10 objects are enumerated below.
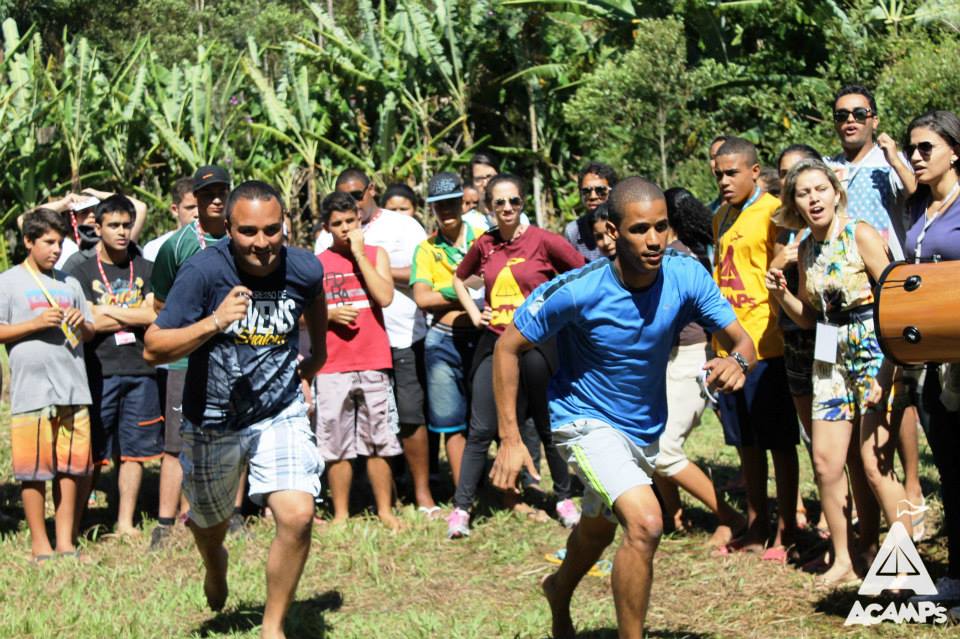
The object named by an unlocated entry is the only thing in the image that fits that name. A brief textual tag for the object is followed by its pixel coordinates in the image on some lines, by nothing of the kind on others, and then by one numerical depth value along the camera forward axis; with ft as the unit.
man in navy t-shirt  17.88
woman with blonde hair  19.89
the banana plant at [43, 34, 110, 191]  53.09
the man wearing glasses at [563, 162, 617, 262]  27.61
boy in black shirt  27.55
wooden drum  15.15
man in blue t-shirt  16.78
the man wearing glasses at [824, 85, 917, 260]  21.53
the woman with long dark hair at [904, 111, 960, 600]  18.70
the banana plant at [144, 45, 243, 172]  55.01
